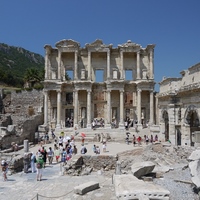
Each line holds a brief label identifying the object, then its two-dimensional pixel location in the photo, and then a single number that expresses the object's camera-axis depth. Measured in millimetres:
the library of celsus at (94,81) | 32250
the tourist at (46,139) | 26083
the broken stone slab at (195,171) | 8261
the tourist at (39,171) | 12447
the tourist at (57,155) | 16953
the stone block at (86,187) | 9266
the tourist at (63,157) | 16219
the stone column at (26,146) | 18277
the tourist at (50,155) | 16344
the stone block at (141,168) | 10230
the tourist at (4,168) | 12609
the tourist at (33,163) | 14159
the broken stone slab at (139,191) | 6836
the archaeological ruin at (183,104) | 16672
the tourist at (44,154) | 15880
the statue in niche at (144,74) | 33006
